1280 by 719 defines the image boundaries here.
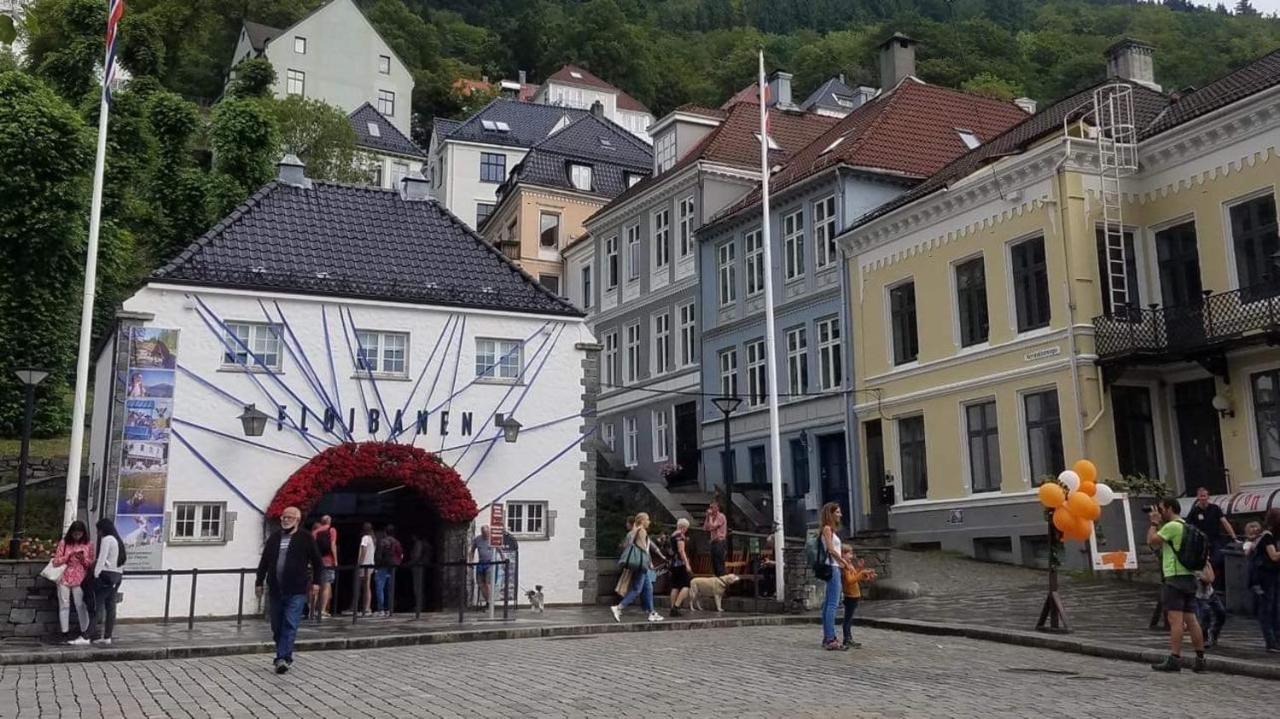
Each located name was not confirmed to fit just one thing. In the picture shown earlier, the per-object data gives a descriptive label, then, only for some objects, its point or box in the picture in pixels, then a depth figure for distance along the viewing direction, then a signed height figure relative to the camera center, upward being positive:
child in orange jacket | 13.86 -0.40
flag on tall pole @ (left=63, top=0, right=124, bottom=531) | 17.62 +4.17
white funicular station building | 21.20 +3.19
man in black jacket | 11.77 -0.16
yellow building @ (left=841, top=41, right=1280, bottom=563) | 21.62 +4.87
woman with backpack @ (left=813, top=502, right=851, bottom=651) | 13.72 -0.12
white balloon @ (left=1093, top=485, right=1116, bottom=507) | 16.16 +0.78
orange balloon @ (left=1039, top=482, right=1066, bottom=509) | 15.36 +0.75
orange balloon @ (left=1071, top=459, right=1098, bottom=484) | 15.84 +1.09
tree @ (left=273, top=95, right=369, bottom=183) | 49.28 +18.01
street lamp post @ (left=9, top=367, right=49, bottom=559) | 17.95 +1.79
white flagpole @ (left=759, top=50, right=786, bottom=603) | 19.89 +2.84
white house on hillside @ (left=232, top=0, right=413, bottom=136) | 72.88 +32.34
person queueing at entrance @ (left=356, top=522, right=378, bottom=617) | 20.00 -0.04
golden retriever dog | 19.88 -0.52
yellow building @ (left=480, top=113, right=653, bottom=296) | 48.44 +15.57
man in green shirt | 11.77 -0.45
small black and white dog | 21.34 -0.74
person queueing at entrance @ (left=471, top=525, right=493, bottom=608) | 20.98 +0.15
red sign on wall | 23.35 +0.79
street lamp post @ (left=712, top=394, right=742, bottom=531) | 22.97 +2.14
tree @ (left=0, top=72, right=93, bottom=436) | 33.84 +9.62
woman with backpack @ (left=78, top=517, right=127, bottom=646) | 15.16 -0.13
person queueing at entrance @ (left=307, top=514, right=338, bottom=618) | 19.02 +0.04
